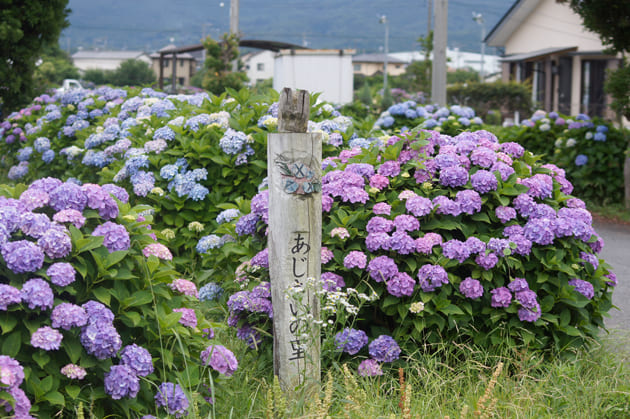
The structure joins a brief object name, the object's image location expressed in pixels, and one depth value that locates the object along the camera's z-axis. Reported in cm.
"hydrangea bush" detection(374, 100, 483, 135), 931
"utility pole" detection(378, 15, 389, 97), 5570
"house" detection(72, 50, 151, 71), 12101
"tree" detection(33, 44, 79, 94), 5991
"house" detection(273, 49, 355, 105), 1952
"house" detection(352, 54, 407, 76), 12175
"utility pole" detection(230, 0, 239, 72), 2194
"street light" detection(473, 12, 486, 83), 4514
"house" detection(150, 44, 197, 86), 10112
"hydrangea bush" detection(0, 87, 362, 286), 602
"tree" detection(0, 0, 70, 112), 1111
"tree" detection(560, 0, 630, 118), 1013
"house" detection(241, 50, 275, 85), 12225
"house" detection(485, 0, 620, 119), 2450
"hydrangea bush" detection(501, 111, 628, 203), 1085
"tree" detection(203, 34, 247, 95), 2239
